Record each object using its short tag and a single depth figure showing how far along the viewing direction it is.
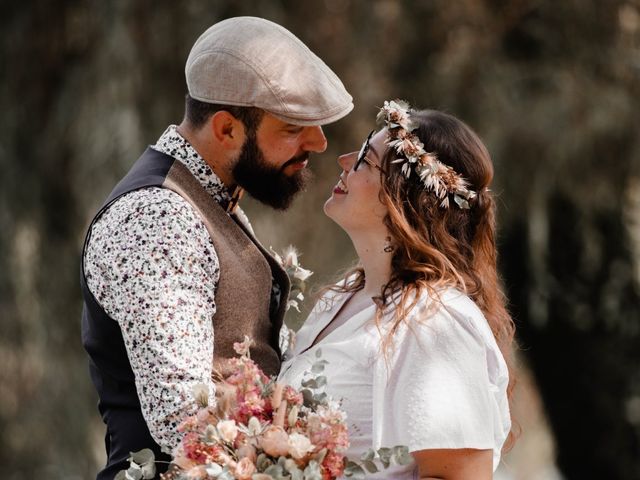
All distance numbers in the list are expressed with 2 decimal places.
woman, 4.84
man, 4.61
